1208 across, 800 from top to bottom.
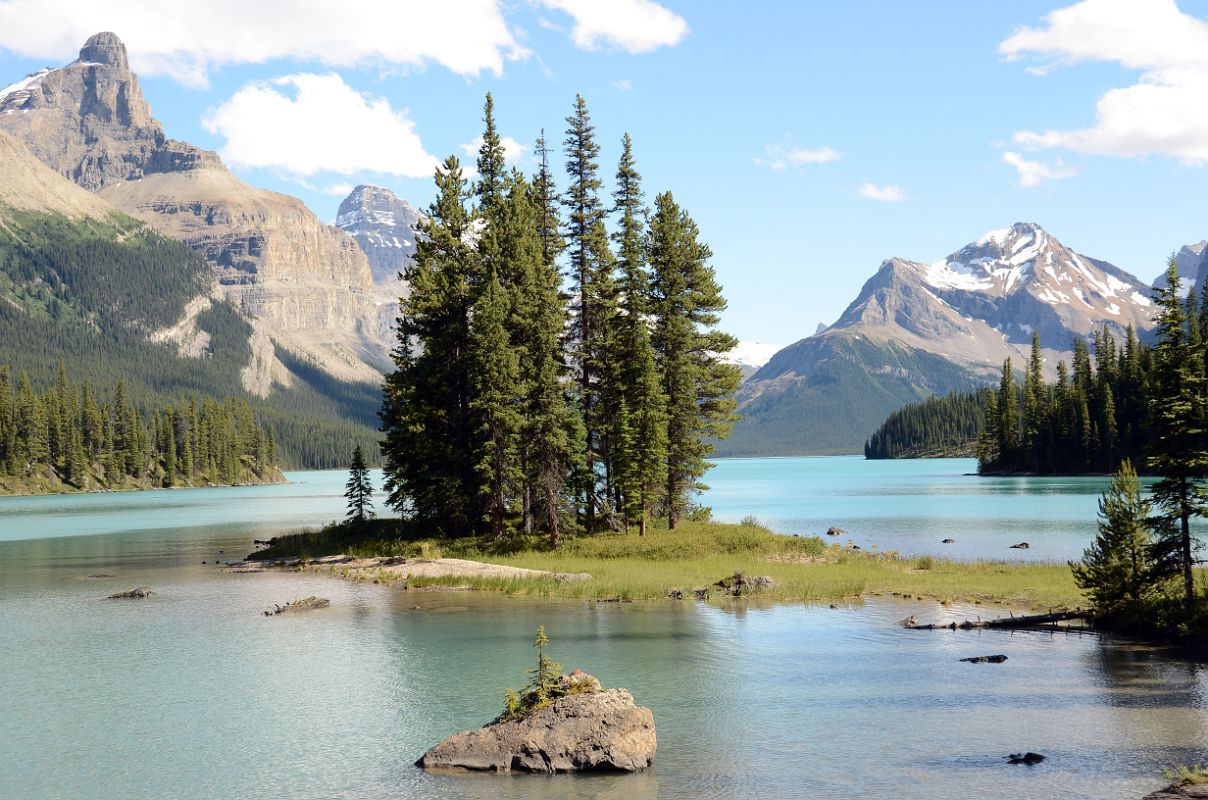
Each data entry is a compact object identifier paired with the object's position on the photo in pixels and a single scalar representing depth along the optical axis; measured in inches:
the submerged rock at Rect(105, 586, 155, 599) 2140.4
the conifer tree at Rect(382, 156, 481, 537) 2743.6
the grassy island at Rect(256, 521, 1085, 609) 1982.0
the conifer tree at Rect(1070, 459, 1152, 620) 1507.1
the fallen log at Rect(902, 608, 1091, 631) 1579.7
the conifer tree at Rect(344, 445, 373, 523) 3275.1
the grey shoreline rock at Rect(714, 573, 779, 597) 1984.5
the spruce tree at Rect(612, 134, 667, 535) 2559.1
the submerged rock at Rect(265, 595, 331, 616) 1909.4
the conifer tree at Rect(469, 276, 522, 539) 2480.3
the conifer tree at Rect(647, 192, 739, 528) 2763.3
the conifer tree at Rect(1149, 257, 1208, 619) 1427.2
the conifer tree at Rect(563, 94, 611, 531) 2746.1
